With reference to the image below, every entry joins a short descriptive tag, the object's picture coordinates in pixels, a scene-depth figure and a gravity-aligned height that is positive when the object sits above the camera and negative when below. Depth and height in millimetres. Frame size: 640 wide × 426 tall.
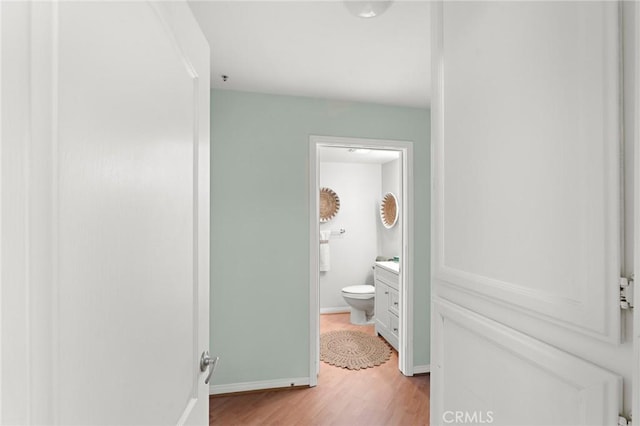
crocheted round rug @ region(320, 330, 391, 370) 3113 -1462
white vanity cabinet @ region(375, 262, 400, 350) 3367 -974
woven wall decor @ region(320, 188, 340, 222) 4887 +171
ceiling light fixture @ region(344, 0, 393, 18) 1472 +991
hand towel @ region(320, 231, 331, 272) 4797 -550
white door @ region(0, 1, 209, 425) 320 +4
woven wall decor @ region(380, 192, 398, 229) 4517 +71
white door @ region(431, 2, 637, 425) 571 -3
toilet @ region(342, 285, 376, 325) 4172 -1157
